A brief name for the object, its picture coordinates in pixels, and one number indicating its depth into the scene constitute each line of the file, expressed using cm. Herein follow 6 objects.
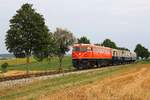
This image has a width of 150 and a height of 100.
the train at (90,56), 5688
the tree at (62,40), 7826
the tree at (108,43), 15049
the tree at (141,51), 19325
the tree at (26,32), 5191
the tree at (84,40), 10922
